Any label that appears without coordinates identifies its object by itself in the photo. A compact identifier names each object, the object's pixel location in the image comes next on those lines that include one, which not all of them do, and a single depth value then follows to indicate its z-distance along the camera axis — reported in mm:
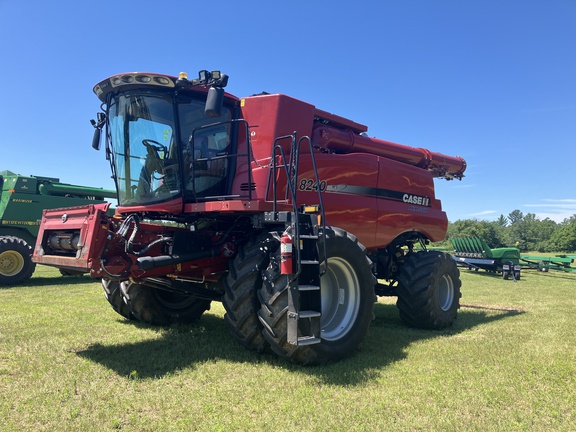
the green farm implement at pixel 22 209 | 11070
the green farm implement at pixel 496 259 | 19542
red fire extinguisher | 4020
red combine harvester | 4309
